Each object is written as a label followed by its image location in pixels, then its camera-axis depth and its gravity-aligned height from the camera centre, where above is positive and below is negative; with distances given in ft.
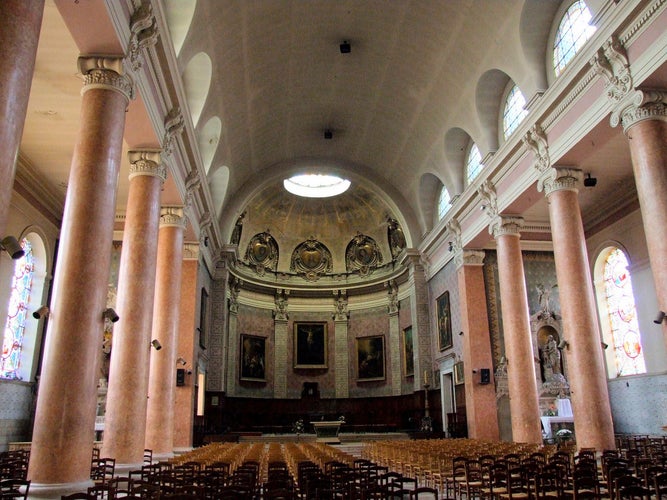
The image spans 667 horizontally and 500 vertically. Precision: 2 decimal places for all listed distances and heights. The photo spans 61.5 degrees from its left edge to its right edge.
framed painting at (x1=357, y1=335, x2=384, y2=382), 104.47 +10.27
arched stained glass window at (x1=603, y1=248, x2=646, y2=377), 65.67 +11.07
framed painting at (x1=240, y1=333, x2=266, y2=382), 100.22 +10.29
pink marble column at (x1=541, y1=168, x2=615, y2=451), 43.78 +7.68
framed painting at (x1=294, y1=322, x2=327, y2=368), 107.55 +13.22
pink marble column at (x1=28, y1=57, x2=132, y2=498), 26.43 +6.24
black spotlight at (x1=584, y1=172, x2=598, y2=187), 50.02 +19.84
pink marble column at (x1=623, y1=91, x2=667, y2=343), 35.37 +15.04
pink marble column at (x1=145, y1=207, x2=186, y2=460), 49.49 +7.62
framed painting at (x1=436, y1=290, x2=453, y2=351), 80.74 +13.02
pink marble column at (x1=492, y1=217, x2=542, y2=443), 55.83 +7.81
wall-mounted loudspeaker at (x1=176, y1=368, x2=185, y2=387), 62.75 +4.41
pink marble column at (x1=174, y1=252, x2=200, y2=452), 62.95 +8.07
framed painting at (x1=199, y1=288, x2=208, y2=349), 73.77 +13.08
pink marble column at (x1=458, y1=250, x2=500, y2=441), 68.19 +8.02
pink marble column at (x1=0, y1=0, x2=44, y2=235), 18.52 +11.24
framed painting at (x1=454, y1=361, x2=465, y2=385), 74.55 +5.21
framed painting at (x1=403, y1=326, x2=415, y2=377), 95.45 +9.99
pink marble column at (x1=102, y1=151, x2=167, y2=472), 37.35 +6.73
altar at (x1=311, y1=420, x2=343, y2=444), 84.89 -2.11
